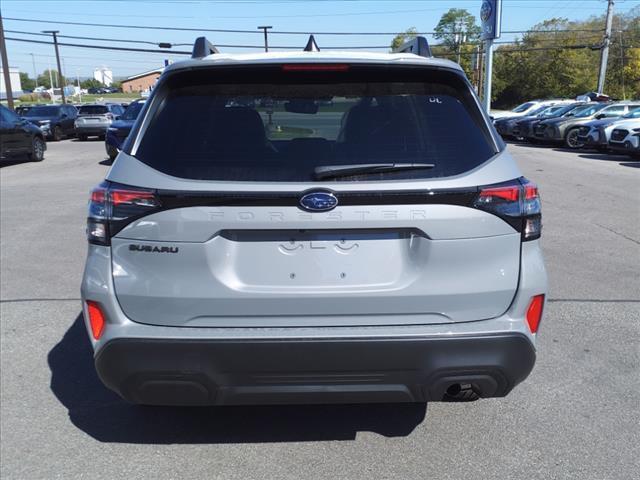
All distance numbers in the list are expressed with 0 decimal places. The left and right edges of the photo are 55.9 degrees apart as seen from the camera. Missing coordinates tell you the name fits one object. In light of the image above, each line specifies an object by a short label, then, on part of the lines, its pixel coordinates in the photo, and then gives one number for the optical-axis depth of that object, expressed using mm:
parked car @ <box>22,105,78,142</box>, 28203
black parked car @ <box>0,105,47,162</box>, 16578
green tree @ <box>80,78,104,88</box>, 167950
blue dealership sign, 26328
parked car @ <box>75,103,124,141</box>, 27875
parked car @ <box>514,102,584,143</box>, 24656
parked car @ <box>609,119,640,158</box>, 17172
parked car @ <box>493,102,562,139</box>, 26797
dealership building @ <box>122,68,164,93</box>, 124575
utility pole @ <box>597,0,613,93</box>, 43188
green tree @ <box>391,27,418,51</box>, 97325
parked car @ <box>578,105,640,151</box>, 19109
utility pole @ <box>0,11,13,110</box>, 30422
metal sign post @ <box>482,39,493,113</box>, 24639
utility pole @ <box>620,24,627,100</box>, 62756
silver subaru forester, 2541
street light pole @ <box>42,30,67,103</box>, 54188
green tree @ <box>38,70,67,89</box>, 173825
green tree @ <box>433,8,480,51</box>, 90875
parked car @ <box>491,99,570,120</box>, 32744
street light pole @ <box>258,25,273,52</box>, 56231
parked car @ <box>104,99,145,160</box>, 16619
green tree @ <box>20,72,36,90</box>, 170350
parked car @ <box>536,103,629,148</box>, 22266
